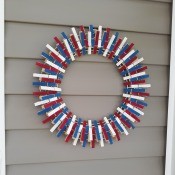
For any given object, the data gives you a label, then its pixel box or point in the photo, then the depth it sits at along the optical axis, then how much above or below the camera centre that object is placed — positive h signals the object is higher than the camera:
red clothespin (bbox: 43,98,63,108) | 1.12 -0.11
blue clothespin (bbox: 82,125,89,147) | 1.19 -0.28
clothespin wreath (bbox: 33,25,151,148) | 1.13 -0.01
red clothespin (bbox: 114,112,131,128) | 1.23 -0.20
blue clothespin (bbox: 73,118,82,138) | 1.17 -0.25
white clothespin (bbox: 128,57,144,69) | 1.22 +0.11
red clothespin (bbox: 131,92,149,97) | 1.24 -0.06
